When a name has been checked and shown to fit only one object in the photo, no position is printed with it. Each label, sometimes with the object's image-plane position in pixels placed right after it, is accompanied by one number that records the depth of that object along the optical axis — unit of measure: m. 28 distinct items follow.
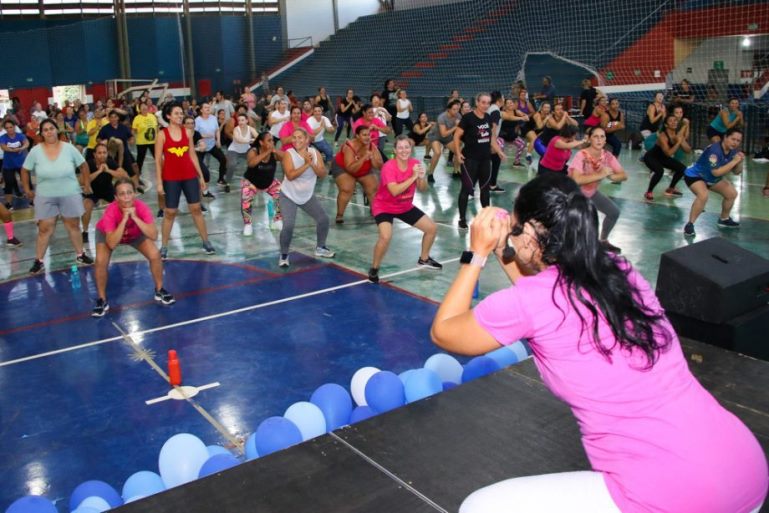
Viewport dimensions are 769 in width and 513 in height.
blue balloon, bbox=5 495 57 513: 3.49
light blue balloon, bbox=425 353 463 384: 5.14
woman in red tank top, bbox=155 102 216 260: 8.95
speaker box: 4.82
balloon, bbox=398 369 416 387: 4.80
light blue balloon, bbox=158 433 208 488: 4.06
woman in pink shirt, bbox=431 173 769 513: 2.01
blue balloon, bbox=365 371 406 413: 4.59
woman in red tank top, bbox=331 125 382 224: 10.24
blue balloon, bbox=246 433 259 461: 4.14
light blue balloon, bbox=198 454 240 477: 3.83
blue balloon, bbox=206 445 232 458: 4.20
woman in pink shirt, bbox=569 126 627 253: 8.55
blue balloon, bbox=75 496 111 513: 3.67
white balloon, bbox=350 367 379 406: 5.02
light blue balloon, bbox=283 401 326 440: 4.38
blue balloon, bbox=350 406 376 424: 4.57
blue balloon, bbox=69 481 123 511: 3.86
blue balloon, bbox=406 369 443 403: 4.62
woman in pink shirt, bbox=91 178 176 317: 7.18
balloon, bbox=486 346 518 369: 5.23
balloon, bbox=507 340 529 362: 5.38
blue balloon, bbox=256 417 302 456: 3.98
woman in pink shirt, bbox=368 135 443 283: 8.07
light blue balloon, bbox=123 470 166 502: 3.92
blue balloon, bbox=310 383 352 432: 4.58
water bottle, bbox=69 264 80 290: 8.52
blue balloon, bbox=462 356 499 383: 5.02
